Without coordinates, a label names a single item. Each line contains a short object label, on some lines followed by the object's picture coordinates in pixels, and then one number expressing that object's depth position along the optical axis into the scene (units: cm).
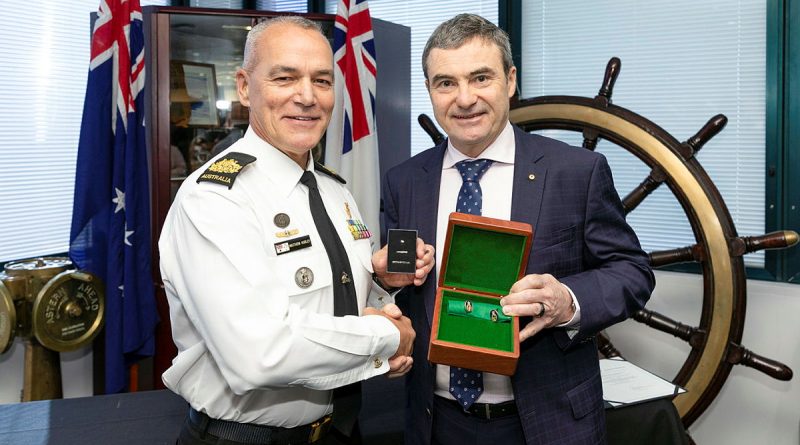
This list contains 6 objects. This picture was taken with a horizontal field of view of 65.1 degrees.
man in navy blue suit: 140
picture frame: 309
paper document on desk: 188
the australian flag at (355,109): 319
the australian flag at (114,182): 276
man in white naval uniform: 112
